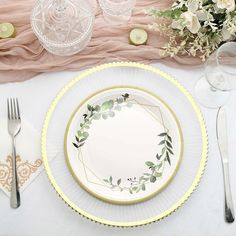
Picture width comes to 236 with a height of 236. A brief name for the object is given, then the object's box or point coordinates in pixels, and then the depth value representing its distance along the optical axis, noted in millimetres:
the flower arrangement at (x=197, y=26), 1144
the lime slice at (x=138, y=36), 1303
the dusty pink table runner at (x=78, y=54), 1280
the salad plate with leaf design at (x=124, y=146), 1188
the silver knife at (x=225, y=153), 1189
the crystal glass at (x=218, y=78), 1181
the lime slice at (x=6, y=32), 1307
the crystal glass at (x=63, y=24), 1284
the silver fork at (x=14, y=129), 1181
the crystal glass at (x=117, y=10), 1317
